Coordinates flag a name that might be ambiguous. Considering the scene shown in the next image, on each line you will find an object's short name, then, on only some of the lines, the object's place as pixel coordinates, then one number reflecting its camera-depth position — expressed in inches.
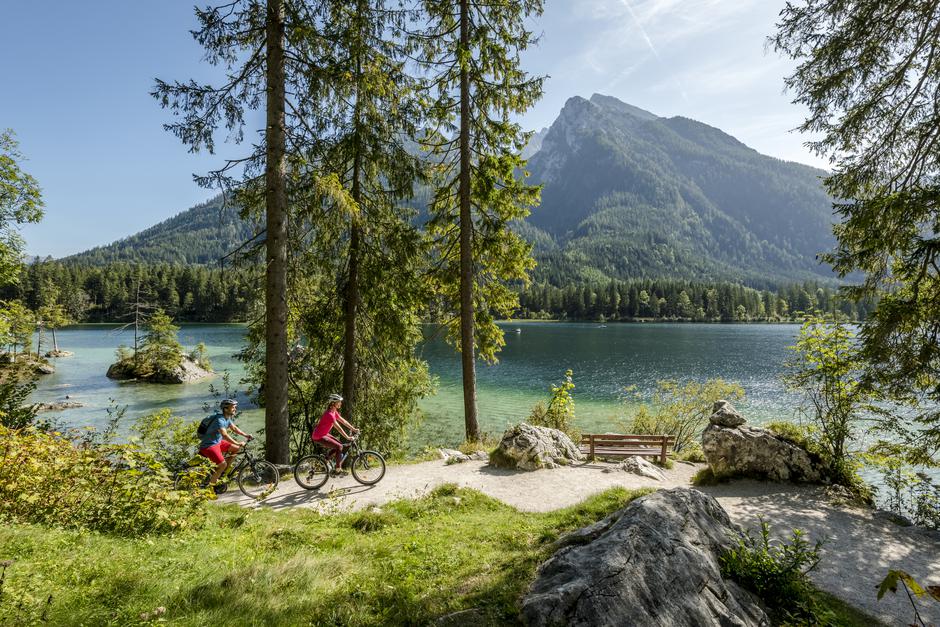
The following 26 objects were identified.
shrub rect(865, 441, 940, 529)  362.0
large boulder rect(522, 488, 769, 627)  154.5
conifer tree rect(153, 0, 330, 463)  351.9
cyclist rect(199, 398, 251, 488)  329.4
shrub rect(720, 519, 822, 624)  180.5
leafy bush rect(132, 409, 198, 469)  395.2
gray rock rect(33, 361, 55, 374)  1455.6
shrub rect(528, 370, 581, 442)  642.8
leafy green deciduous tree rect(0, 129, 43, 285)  550.3
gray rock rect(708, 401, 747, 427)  471.8
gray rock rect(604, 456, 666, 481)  471.2
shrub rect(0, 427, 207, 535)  215.3
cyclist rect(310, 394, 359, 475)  381.4
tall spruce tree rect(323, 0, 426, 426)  417.7
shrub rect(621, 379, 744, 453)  751.7
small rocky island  1450.5
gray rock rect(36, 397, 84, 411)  1003.4
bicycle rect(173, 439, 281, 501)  358.9
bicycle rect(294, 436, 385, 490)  379.2
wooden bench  530.3
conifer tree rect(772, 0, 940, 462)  281.4
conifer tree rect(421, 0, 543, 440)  474.6
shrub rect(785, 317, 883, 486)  417.4
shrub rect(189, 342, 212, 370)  1624.0
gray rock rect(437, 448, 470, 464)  482.0
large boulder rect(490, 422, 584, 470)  458.0
